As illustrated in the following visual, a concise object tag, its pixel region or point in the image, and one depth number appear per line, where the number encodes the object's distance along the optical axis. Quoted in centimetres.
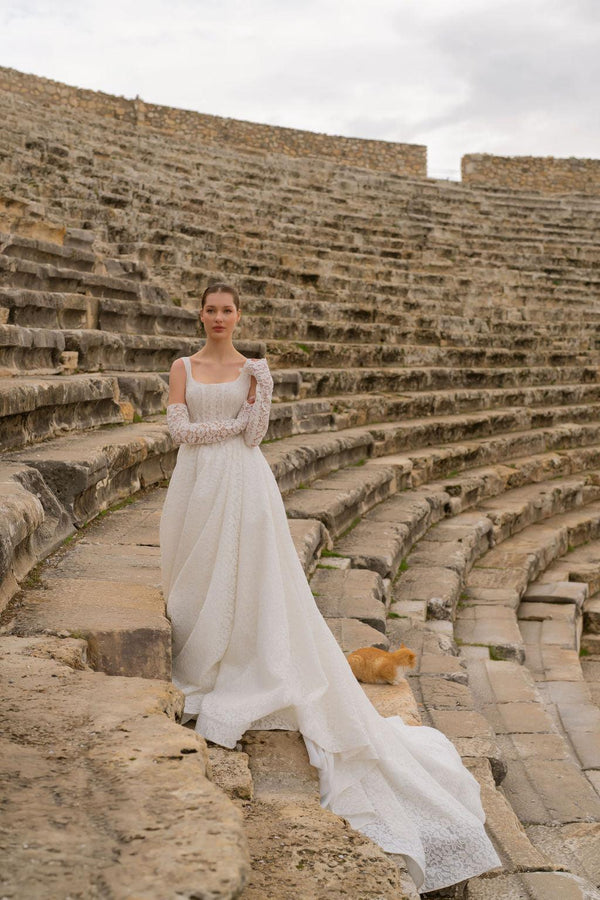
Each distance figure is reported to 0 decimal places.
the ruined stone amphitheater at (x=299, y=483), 183
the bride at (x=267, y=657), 258
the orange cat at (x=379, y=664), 363
